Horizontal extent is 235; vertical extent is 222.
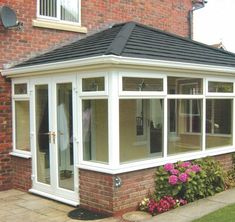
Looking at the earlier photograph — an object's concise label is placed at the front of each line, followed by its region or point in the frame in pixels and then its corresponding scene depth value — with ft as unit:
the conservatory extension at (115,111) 23.16
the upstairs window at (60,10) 32.48
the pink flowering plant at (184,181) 24.79
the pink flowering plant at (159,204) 23.49
